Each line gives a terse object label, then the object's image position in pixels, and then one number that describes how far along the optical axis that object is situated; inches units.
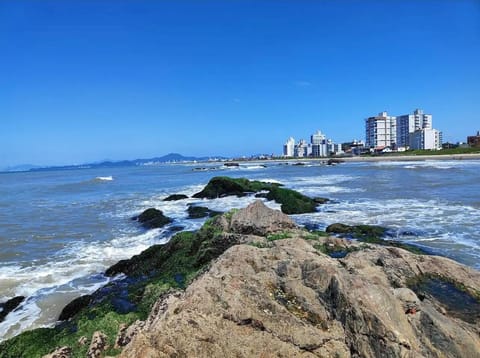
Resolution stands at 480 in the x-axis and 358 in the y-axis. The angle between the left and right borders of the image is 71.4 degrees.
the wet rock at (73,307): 344.3
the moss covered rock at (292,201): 848.3
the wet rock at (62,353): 211.8
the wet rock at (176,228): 688.4
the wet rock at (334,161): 4551.7
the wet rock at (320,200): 976.3
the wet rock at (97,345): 208.7
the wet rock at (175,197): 1199.3
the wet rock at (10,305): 362.0
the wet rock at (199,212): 836.9
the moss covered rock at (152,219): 755.8
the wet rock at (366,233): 496.7
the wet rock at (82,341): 222.0
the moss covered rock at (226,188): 1227.9
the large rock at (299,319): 169.8
